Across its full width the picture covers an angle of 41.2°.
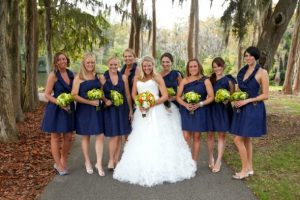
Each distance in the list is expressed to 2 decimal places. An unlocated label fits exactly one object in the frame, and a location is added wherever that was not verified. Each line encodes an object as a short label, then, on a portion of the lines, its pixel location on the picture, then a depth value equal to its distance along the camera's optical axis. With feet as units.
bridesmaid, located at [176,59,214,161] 21.44
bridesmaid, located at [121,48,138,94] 23.80
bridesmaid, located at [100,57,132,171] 21.58
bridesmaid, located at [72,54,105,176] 20.88
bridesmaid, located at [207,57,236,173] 21.43
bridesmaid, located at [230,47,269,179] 19.71
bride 20.26
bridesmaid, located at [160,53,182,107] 23.48
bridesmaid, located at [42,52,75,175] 21.01
